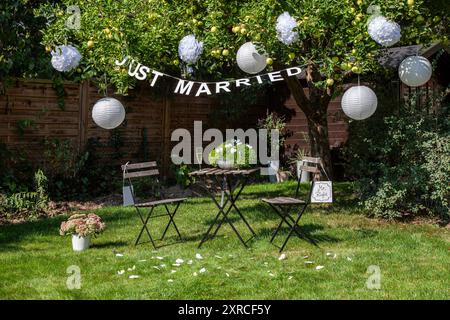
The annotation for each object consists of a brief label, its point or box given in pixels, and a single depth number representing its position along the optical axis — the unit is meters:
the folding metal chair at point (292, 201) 5.81
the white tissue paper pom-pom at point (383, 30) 5.19
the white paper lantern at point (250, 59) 5.76
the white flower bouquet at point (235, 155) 6.49
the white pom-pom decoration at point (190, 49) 5.84
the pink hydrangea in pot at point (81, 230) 5.94
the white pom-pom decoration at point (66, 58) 5.78
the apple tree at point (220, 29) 5.79
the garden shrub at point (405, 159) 7.09
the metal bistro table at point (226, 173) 6.06
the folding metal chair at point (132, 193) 6.02
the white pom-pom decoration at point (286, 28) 5.41
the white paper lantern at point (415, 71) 5.67
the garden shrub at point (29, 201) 8.02
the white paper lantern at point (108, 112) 5.77
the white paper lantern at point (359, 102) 5.42
